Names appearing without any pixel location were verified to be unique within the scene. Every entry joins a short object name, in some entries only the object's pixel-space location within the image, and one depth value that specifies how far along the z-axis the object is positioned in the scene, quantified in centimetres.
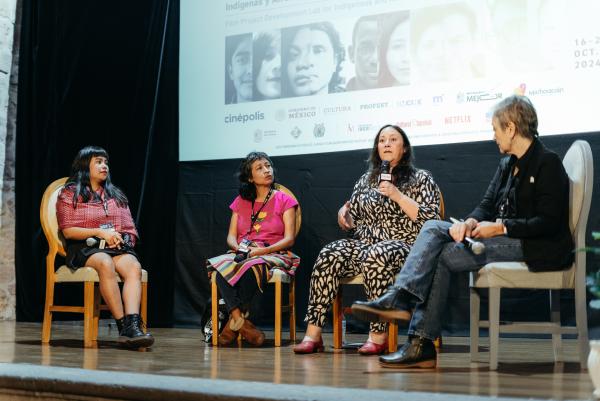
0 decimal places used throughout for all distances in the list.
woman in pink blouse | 392
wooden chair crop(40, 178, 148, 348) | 387
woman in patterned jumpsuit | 344
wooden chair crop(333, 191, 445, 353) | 359
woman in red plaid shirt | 379
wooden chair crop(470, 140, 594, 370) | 282
